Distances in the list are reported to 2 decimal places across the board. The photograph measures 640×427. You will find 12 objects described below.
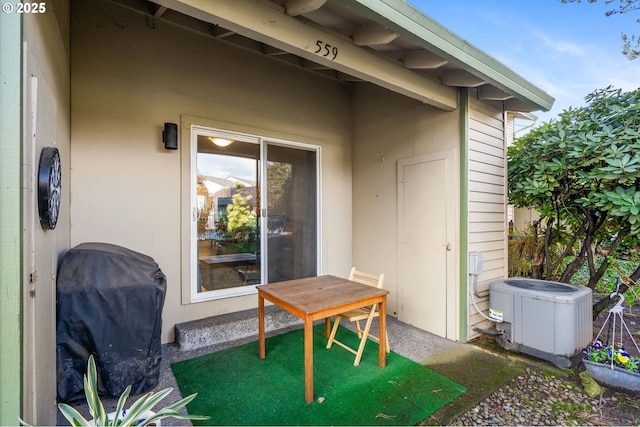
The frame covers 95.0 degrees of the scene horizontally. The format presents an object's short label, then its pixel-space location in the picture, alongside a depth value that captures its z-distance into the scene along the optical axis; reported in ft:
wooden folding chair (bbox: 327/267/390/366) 8.55
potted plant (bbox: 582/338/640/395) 7.09
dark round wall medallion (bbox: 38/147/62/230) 4.57
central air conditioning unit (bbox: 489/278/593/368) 8.47
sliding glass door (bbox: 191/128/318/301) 10.94
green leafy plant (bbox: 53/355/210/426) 3.68
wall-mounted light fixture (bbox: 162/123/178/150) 9.85
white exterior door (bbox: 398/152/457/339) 10.55
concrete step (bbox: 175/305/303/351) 9.65
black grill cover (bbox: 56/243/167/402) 6.53
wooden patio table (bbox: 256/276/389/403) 6.88
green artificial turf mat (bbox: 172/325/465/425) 6.49
